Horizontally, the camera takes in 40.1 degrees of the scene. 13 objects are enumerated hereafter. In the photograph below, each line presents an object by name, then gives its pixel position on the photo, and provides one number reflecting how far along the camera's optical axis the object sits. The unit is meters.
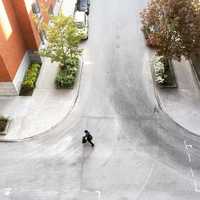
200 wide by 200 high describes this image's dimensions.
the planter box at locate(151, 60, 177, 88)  21.19
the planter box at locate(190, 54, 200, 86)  21.85
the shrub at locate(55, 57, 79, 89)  21.59
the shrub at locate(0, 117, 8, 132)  18.94
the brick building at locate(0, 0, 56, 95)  19.25
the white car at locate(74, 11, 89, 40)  26.05
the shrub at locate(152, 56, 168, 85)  21.22
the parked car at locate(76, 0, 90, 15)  28.81
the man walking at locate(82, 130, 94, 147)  17.23
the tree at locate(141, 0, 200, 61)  17.78
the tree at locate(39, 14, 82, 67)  20.09
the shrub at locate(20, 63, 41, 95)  21.64
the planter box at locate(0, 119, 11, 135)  18.76
